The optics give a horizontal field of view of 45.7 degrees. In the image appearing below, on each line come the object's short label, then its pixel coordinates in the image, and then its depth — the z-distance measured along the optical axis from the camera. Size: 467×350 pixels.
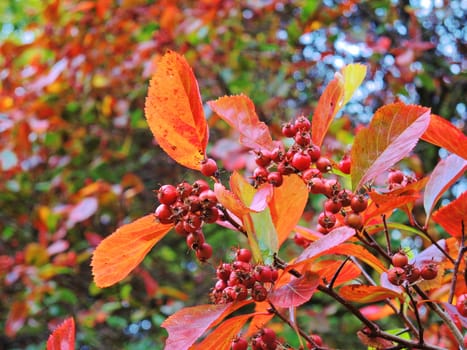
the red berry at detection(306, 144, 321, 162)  0.60
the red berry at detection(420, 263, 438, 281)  0.58
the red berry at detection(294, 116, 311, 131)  0.63
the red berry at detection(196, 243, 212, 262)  0.57
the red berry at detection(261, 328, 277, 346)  0.57
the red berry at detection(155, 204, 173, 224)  0.54
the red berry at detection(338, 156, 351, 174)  0.64
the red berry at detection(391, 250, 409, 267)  0.56
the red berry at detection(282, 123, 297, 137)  0.63
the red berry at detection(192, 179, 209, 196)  0.56
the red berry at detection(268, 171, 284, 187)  0.59
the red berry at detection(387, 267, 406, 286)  0.56
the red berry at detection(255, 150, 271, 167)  0.60
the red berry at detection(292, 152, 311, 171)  0.58
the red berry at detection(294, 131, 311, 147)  0.60
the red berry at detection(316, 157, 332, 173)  0.60
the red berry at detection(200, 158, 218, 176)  0.59
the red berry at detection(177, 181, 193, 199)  0.55
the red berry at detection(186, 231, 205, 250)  0.55
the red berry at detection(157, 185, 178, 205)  0.54
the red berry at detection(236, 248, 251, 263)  0.57
